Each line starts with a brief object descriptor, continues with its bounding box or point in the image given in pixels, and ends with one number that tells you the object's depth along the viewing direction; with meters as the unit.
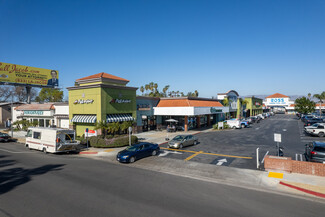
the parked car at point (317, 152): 14.55
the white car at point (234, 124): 43.15
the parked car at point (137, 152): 18.06
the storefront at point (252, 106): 78.92
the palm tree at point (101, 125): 26.47
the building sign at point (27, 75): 49.12
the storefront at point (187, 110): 37.67
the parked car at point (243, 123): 44.97
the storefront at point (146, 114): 37.38
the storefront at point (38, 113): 39.03
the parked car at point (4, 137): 30.99
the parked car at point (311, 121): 40.76
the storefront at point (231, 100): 55.87
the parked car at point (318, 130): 29.67
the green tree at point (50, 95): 84.19
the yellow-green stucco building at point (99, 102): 29.48
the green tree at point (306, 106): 70.25
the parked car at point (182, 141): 23.39
